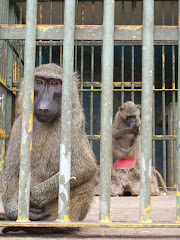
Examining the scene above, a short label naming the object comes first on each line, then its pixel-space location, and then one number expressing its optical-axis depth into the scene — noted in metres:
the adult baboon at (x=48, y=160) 2.36
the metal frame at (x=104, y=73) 1.89
